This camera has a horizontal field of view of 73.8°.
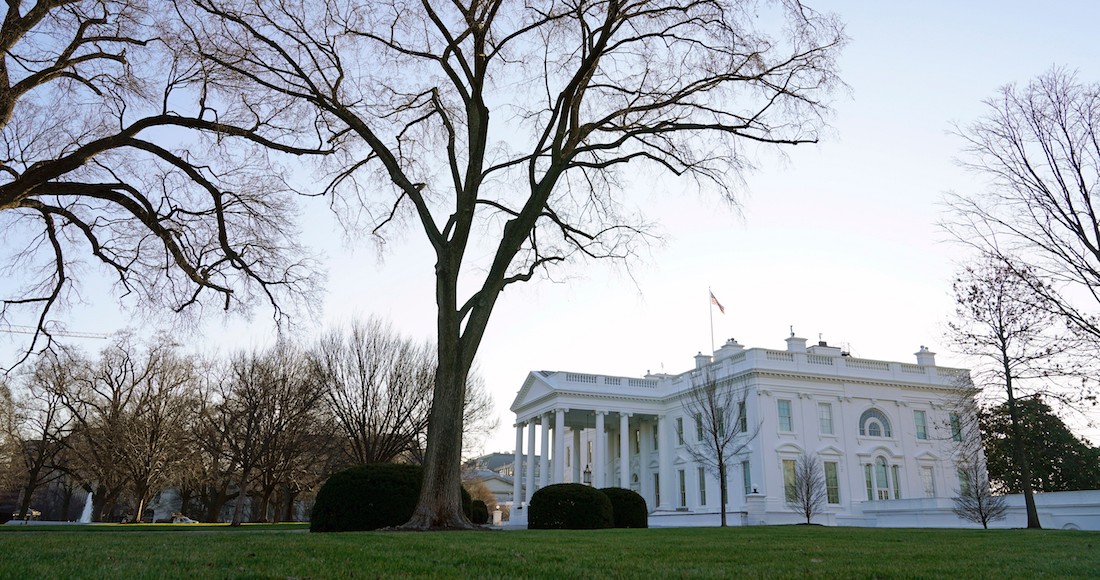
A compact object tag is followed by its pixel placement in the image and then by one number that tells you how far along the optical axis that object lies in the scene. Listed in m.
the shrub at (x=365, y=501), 15.23
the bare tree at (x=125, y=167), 11.95
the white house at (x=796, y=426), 39.88
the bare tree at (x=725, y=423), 39.12
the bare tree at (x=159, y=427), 37.75
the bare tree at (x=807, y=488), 33.69
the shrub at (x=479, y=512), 22.25
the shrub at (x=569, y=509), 17.98
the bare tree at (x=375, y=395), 35.88
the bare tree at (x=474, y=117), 13.36
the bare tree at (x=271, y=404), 36.72
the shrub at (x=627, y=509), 20.67
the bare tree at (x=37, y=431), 42.44
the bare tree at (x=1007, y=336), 23.20
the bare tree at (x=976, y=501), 25.94
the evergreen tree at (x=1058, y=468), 44.41
